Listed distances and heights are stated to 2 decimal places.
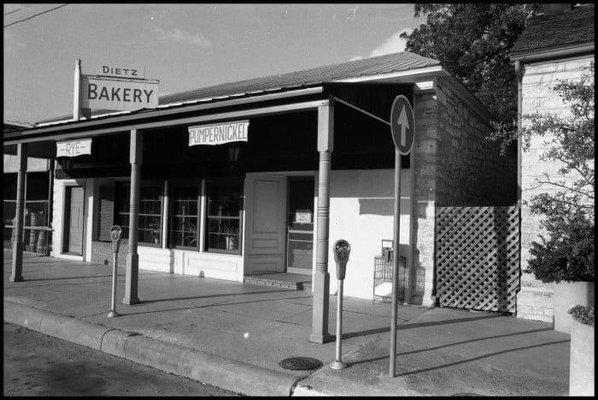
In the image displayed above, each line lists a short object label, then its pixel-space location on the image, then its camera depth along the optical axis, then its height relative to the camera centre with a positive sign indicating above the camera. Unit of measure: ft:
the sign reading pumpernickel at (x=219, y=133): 24.06 +4.25
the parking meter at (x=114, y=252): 23.48 -1.97
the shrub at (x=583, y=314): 13.66 -2.50
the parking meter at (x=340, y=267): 16.65 -1.68
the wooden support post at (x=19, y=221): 32.65 -0.74
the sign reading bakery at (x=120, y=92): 42.19 +10.56
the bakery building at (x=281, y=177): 25.04 +2.89
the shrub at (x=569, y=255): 19.25 -1.19
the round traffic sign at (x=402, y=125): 15.99 +3.28
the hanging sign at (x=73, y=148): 31.48 +4.24
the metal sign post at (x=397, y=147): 15.60 +2.49
